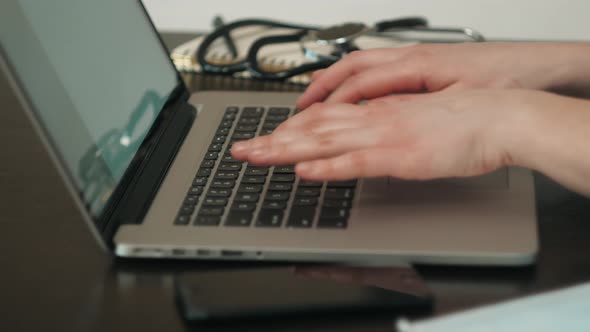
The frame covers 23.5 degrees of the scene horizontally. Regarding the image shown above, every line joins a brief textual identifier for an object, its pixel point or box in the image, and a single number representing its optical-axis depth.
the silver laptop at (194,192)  0.82
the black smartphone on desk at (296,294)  0.77
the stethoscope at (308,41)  1.13
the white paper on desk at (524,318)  0.74
